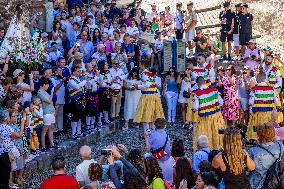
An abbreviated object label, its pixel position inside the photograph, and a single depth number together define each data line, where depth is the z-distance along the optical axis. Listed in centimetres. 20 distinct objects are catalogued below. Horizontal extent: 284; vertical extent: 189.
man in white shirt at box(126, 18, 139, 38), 1948
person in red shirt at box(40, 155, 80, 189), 885
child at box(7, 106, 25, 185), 1167
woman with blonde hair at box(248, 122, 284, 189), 942
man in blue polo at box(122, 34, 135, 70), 1811
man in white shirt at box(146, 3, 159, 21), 2253
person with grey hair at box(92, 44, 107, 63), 1700
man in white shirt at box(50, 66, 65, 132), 1492
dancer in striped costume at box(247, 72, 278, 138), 1516
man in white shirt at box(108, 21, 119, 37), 1888
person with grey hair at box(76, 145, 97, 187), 962
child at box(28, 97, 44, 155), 1346
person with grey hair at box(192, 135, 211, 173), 1052
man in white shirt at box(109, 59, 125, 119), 1631
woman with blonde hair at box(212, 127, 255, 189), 891
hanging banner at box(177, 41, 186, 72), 1861
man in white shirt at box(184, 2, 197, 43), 2000
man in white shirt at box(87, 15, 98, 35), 1855
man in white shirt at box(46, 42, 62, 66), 1630
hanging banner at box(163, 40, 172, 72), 1877
